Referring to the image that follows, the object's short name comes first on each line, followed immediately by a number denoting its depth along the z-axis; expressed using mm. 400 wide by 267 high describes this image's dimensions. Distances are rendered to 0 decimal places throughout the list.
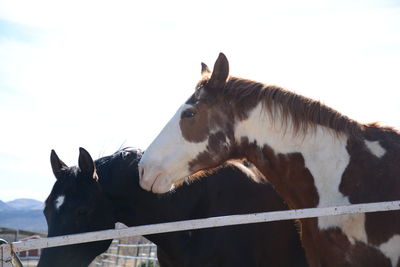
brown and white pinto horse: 3410
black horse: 4688
